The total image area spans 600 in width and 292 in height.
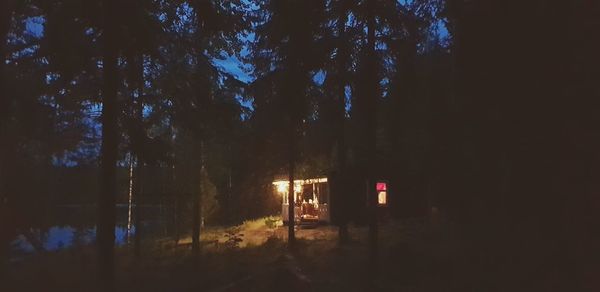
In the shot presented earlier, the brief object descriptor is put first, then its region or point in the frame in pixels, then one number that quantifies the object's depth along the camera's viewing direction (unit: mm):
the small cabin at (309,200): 35000
